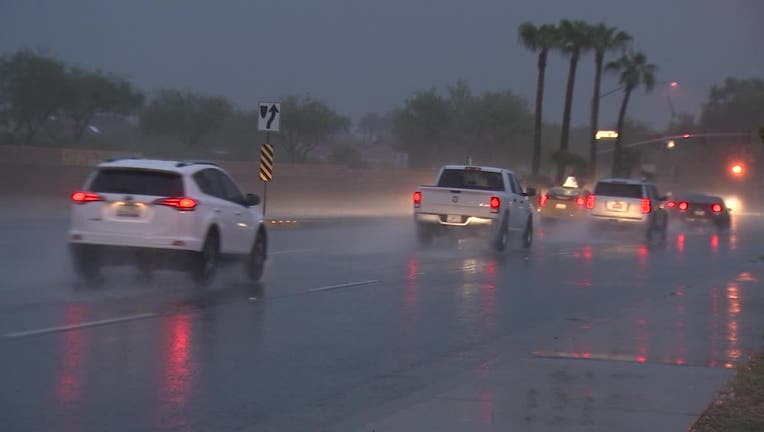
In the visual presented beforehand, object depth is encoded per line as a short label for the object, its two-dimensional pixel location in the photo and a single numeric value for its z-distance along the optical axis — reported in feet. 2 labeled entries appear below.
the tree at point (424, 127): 291.58
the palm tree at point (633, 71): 237.86
